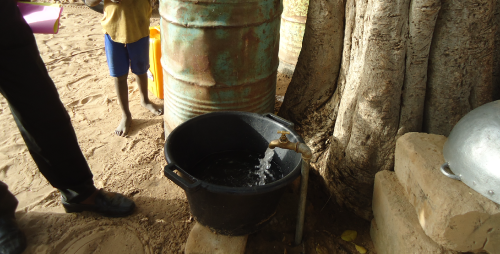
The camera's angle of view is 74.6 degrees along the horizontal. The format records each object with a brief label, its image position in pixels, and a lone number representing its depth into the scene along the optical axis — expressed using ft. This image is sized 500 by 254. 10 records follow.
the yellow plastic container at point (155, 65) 10.70
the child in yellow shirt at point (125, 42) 8.48
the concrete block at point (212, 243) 6.10
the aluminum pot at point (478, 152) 4.19
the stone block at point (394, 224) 5.04
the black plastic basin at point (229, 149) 5.07
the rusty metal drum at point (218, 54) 6.86
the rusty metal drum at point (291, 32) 12.36
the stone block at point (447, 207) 4.34
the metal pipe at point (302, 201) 5.46
